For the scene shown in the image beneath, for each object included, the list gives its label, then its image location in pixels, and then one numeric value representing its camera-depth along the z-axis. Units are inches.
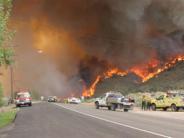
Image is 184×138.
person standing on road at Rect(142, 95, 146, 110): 2067.4
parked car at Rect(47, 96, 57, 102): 3987.5
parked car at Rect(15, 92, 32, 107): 2623.0
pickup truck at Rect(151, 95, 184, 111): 1847.9
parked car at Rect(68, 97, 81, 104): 3411.4
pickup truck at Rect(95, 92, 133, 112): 1935.7
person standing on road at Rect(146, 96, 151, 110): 2043.6
